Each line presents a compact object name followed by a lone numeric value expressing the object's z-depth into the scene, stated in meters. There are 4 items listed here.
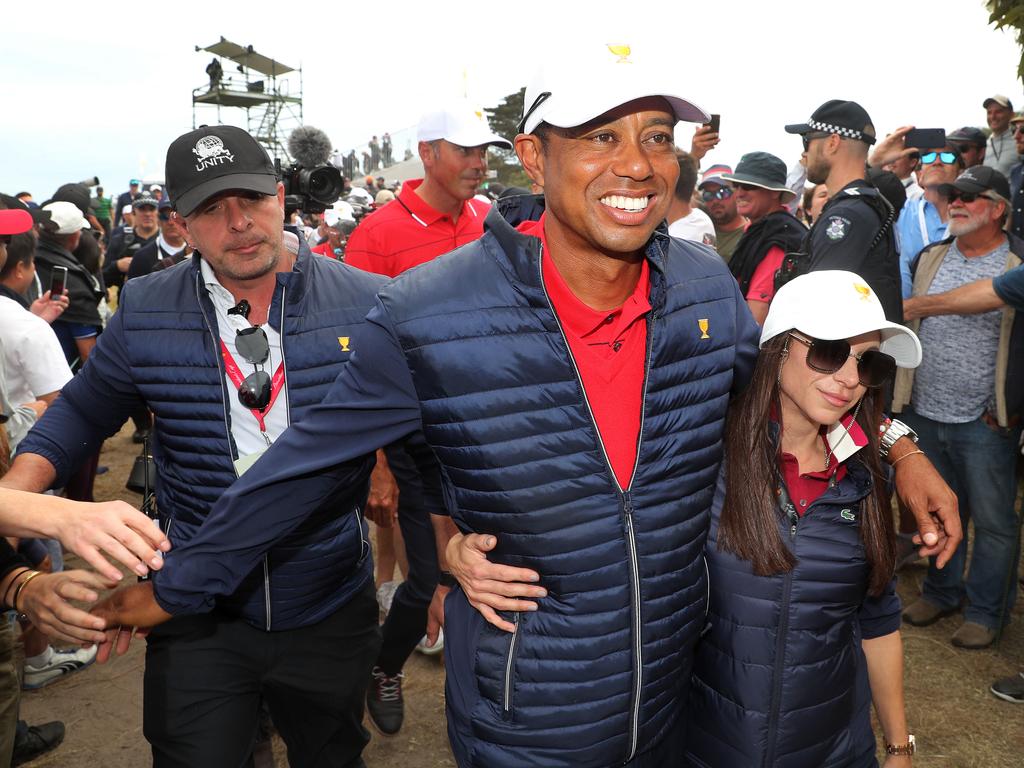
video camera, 4.27
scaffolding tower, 32.53
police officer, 4.27
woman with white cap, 2.16
